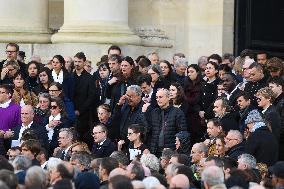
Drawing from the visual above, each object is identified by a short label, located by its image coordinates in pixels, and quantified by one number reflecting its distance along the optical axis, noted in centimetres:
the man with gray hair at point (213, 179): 1889
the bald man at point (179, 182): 1895
